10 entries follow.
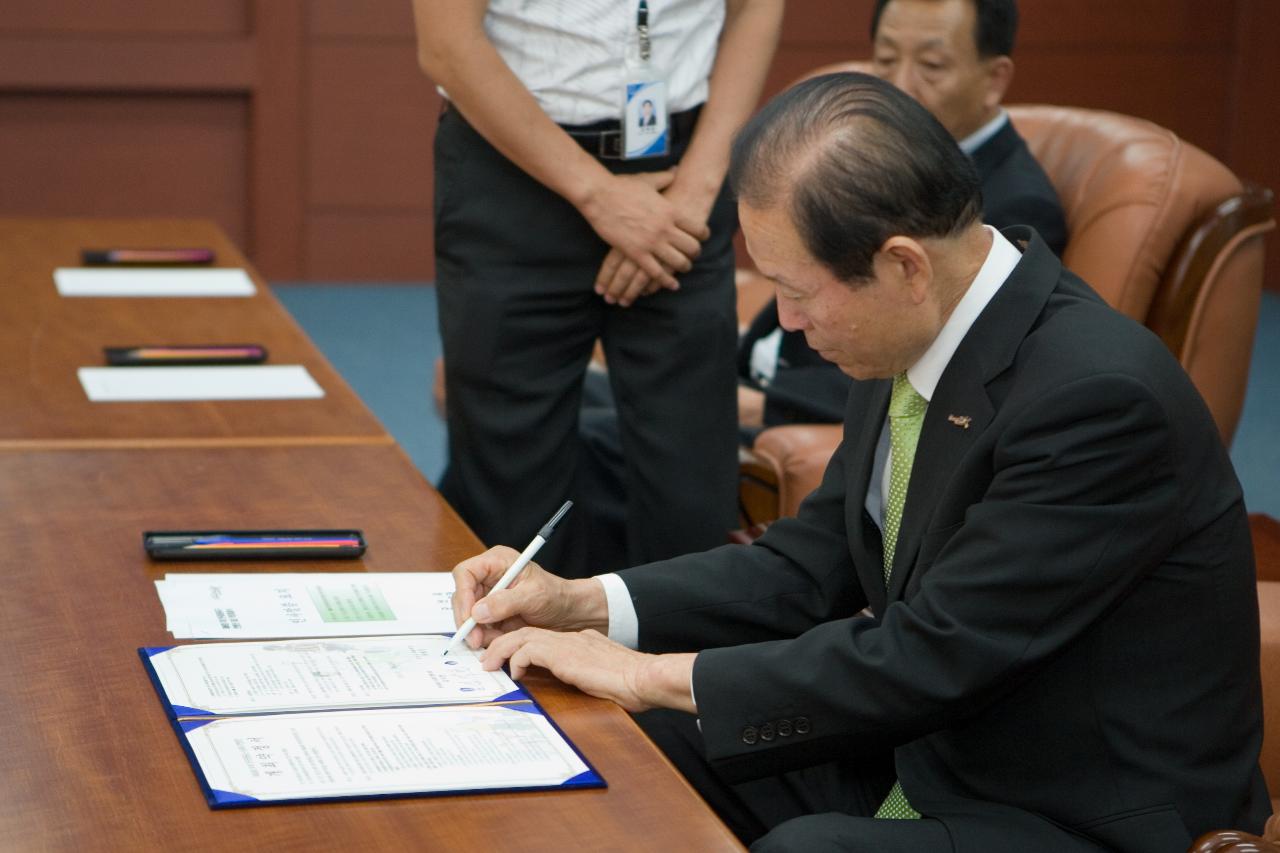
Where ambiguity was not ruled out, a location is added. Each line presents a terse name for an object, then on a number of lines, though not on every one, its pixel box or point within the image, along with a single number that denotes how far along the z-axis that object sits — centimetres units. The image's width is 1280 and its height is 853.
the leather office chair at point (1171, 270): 466
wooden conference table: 317
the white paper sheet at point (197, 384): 429
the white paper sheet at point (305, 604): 358
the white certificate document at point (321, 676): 344
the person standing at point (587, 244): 433
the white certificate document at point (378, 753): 331
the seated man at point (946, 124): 482
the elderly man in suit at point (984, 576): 347
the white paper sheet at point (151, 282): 485
